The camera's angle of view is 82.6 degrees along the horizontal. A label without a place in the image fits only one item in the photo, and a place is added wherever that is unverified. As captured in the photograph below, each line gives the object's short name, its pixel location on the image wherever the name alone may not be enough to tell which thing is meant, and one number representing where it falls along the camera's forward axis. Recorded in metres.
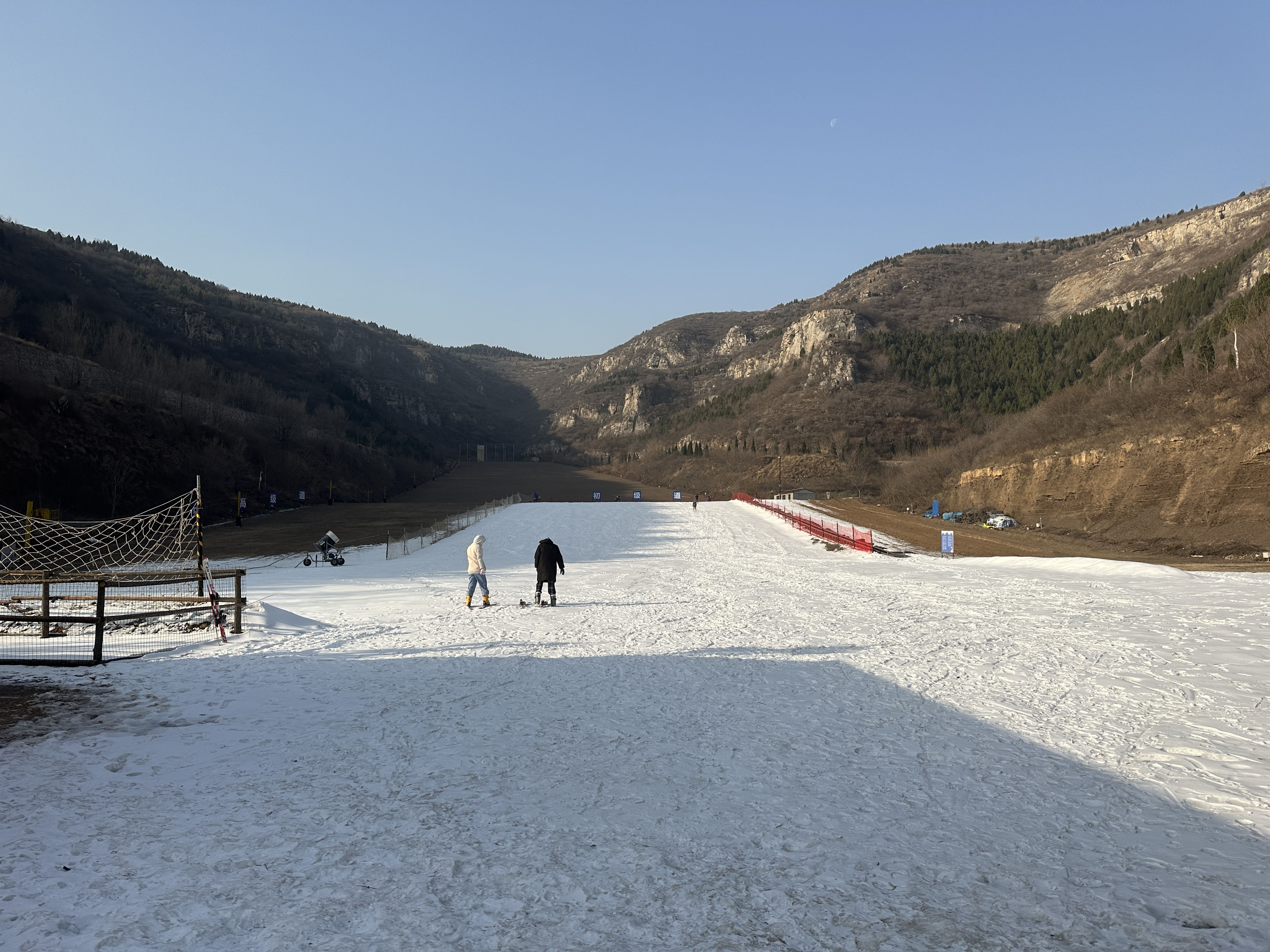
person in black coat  18.34
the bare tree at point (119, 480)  56.25
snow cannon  29.11
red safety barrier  33.91
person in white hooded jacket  17.94
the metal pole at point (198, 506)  15.30
